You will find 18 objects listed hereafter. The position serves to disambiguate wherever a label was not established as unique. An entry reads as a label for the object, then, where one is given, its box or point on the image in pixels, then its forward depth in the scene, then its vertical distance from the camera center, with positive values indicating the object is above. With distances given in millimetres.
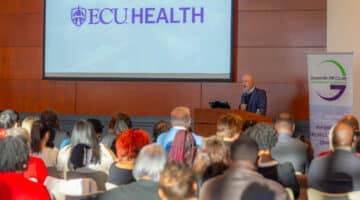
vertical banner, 12746 +281
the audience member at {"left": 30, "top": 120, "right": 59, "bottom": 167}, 7380 -285
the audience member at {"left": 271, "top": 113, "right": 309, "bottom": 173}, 7529 -313
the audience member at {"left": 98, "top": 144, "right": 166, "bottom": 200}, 4583 -352
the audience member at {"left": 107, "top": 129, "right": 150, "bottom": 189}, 5971 -308
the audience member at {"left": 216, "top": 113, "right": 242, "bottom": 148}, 7090 -138
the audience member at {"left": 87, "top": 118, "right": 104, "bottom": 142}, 9612 -183
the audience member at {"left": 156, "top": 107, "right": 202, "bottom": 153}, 7733 -131
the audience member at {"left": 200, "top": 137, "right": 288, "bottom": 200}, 4546 -336
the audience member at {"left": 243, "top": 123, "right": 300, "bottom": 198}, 6169 -360
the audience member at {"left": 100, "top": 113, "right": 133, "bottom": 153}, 8926 -184
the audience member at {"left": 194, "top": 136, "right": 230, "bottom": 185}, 5511 -296
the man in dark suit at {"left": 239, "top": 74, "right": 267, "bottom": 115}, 12659 +166
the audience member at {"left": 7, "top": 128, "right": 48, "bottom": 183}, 5538 -384
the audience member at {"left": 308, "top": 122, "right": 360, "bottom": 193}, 5894 -362
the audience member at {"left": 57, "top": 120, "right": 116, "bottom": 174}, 7158 -355
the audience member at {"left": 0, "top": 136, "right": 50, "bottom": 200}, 4358 -334
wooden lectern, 11767 -117
